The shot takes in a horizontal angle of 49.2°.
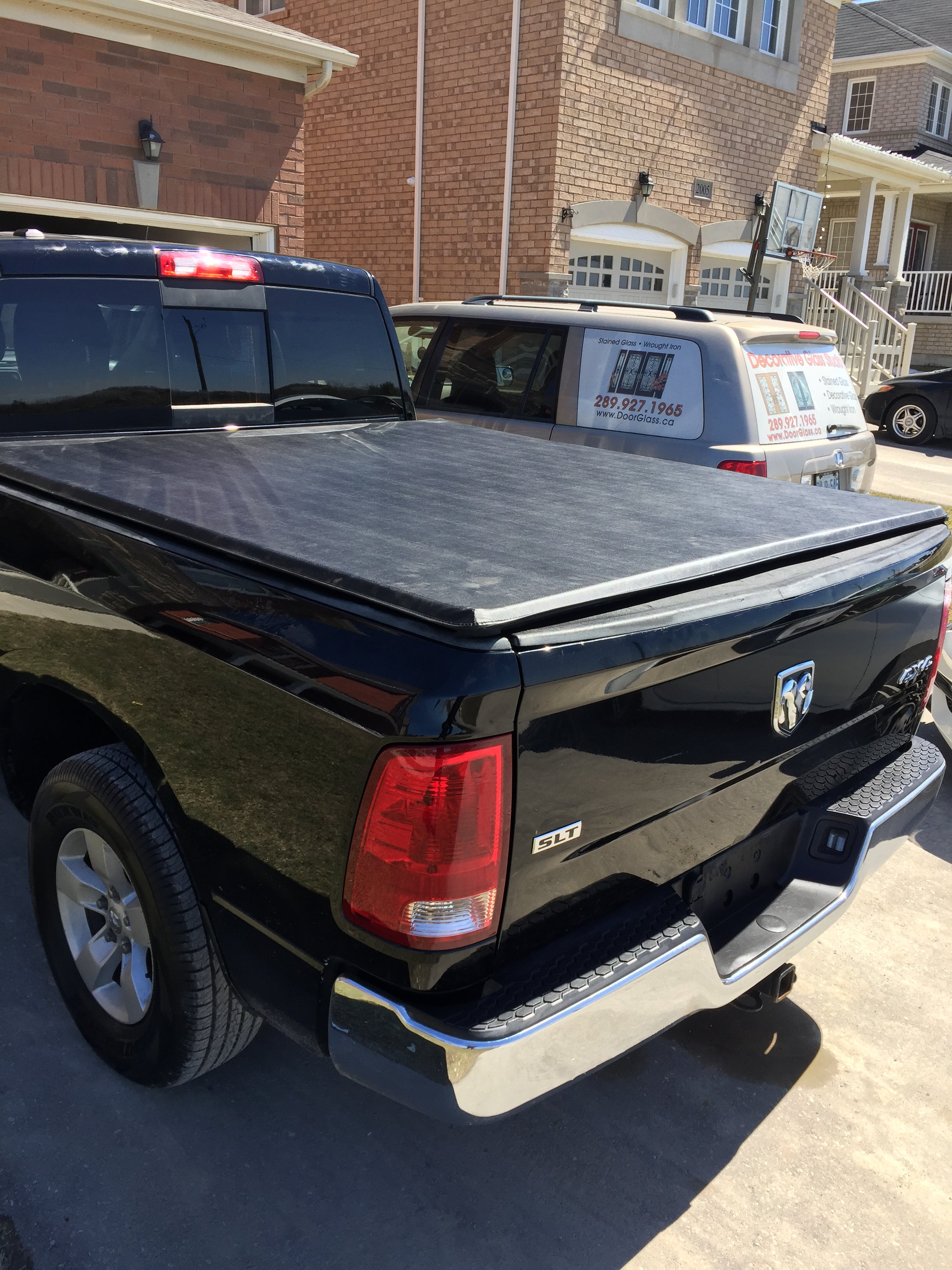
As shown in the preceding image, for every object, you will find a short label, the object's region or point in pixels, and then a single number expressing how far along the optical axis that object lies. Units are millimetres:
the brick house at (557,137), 12820
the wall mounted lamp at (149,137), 8930
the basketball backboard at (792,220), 15539
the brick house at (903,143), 22469
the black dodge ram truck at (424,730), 1851
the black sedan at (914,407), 15883
